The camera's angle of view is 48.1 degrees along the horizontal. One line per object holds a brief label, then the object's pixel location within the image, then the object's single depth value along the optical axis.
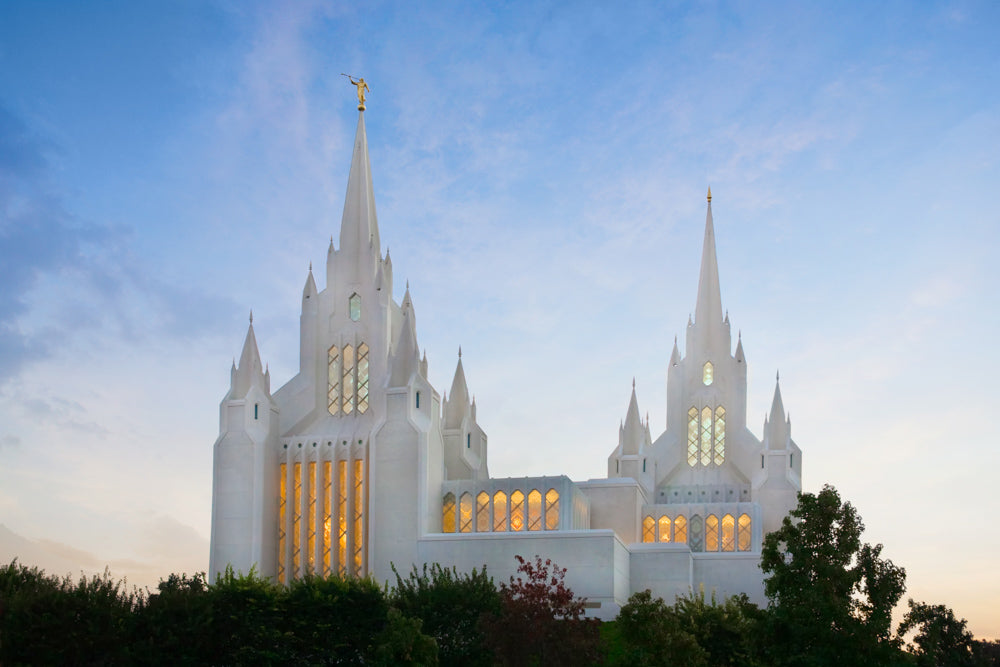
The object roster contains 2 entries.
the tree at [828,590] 26.72
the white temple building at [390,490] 46.38
